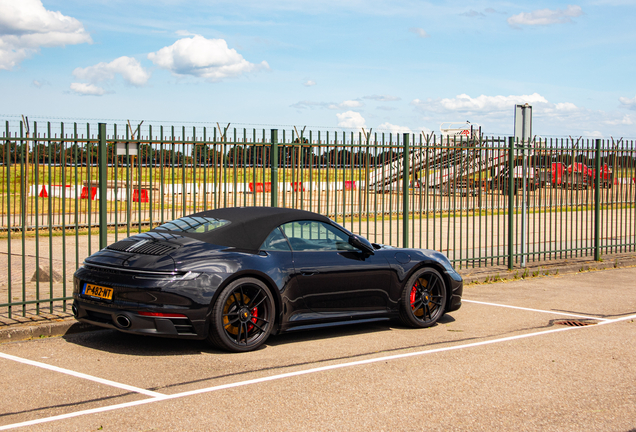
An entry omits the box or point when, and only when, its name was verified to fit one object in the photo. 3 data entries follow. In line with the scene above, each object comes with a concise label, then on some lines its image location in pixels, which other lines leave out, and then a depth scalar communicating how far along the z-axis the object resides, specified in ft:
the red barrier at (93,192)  70.01
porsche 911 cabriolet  18.93
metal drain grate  25.49
